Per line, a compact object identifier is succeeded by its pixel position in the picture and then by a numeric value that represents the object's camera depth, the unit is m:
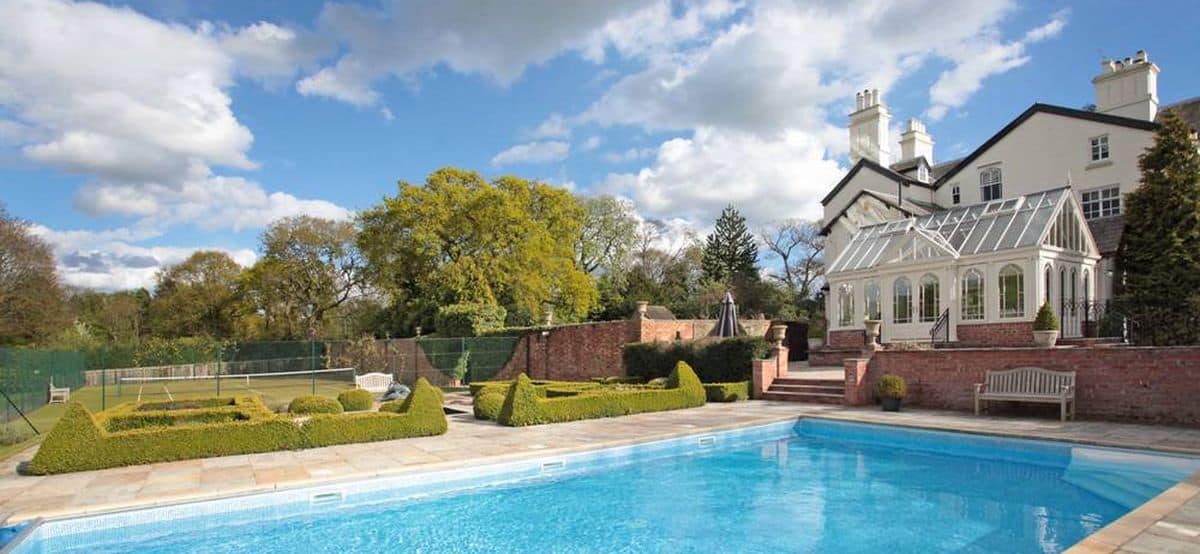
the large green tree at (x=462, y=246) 30.78
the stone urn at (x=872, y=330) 16.44
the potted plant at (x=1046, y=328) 14.38
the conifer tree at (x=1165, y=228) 17.34
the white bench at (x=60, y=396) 20.89
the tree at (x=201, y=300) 43.25
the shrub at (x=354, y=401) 14.27
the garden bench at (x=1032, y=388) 12.21
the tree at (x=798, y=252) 46.84
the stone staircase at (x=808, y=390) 15.84
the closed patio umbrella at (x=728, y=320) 20.08
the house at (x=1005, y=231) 17.55
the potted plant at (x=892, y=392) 14.15
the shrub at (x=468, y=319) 27.80
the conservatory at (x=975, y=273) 17.25
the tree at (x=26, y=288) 28.77
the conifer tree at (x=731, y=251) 44.06
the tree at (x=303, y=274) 38.41
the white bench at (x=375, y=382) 20.06
